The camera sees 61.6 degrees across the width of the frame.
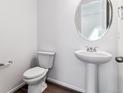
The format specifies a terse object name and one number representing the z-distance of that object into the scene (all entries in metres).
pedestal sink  1.50
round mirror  1.69
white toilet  1.69
